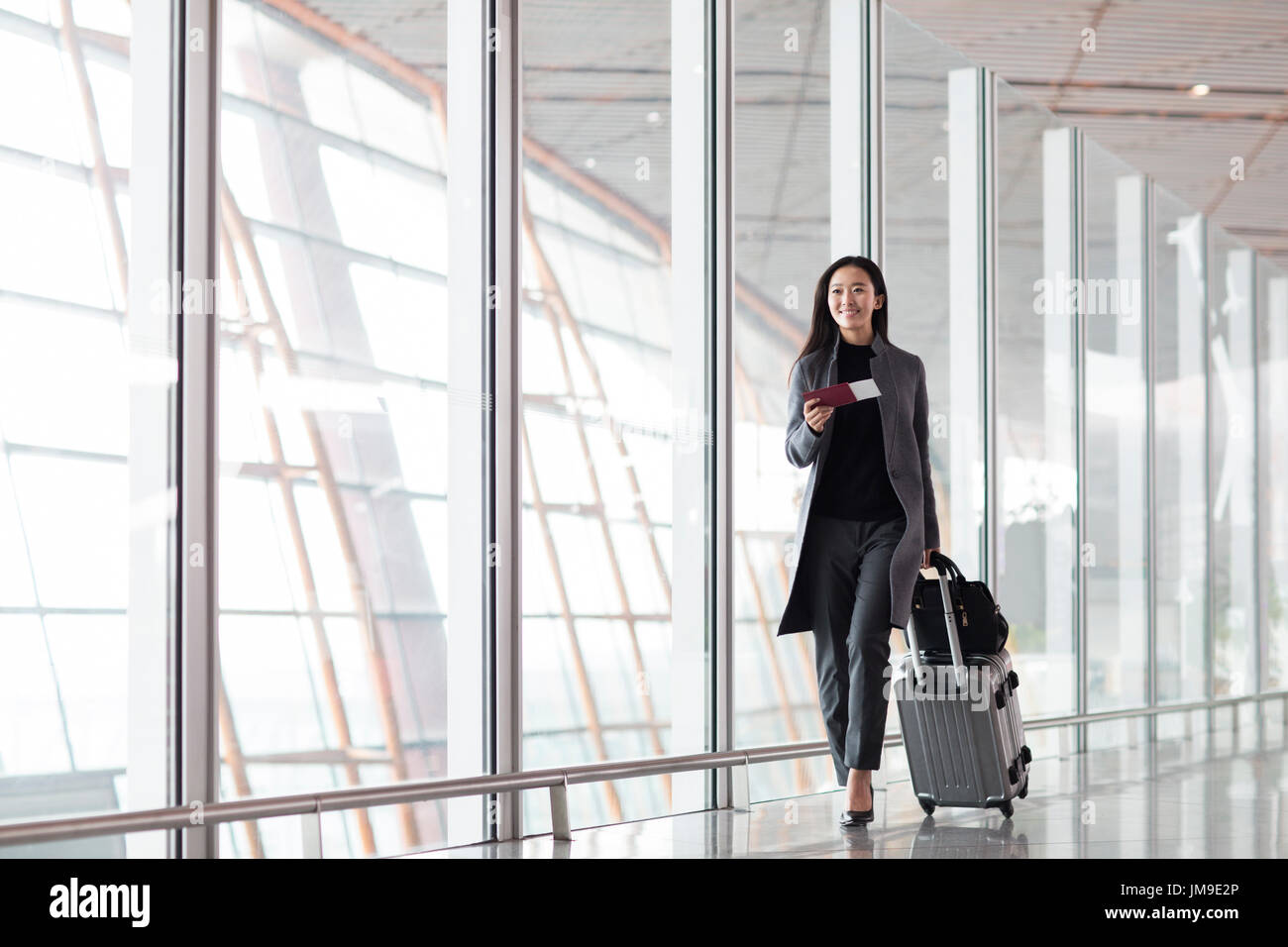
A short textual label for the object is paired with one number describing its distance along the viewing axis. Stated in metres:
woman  3.47
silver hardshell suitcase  3.62
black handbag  3.66
